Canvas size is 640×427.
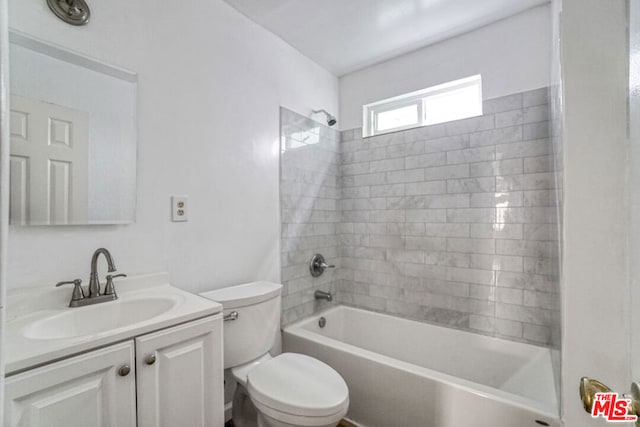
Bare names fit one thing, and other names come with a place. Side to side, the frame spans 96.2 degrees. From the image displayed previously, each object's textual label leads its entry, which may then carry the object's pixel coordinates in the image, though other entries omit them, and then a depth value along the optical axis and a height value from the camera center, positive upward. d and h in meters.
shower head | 2.52 +0.85
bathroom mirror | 1.07 +0.33
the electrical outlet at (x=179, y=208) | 1.51 +0.04
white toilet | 1.19 -0.78
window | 2.16 +0.89
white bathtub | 1.34 -0.93
